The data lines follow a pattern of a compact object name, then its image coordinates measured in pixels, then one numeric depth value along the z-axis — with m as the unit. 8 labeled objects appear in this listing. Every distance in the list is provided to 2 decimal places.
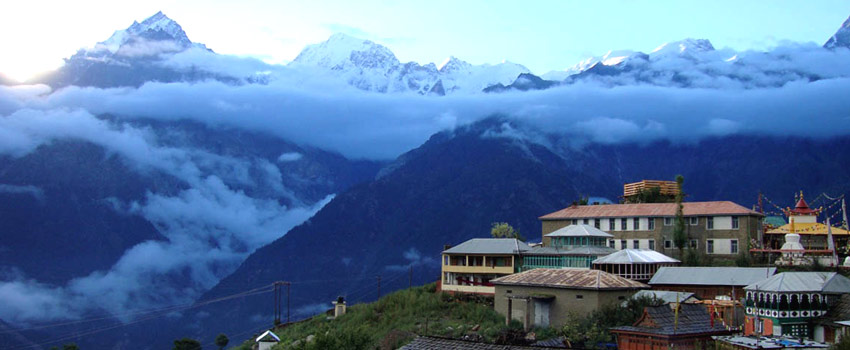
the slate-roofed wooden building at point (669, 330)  44.38
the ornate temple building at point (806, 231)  66.94
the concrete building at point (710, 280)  56.38
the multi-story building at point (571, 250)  66.50
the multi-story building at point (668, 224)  68.25
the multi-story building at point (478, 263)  70.12
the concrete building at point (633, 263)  62.50
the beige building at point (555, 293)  56.47
